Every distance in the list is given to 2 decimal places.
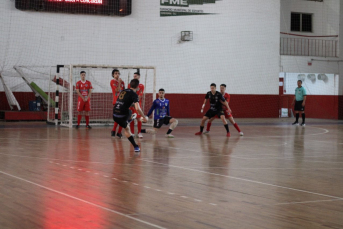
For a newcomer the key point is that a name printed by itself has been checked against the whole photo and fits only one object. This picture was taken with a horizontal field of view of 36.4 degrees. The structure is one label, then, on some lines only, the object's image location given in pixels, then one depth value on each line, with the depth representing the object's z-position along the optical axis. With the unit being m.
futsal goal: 22.67
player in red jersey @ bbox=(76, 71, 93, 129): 19.34
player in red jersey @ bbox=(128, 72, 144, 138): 15.34
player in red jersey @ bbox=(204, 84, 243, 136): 17.53
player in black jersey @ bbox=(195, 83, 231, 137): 17.44
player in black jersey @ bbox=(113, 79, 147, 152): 11.89
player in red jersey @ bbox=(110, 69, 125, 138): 16.09
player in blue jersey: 16.28
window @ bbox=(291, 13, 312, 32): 32.31
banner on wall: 28.33
